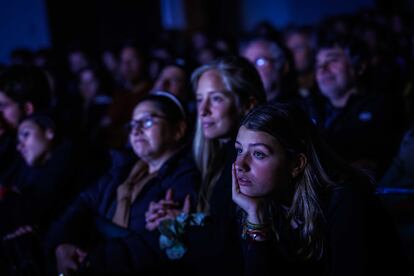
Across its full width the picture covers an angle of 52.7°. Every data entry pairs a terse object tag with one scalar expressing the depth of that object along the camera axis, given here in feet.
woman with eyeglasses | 7.18
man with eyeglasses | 10.74
